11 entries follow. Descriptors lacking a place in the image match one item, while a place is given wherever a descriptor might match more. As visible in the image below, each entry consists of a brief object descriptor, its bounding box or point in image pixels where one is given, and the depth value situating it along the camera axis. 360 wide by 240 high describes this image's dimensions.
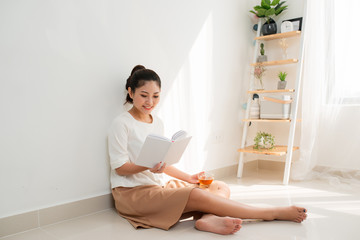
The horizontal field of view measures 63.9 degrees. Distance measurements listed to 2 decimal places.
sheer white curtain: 2.42
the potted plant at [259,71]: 2.85
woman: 1.39
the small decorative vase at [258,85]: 3.04
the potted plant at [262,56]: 2.85
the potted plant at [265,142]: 2.58
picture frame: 2.67
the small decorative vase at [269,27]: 2.81
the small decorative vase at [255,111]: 2.72
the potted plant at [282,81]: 2.70
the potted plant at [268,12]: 2.75
